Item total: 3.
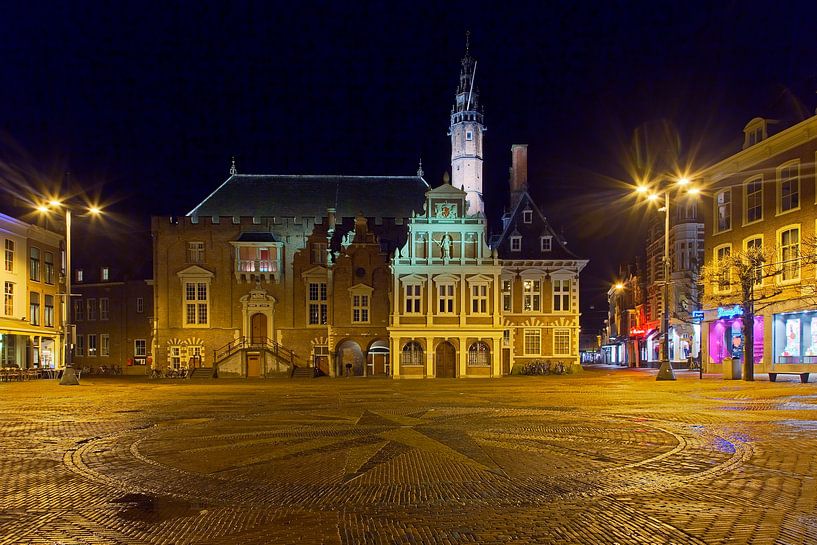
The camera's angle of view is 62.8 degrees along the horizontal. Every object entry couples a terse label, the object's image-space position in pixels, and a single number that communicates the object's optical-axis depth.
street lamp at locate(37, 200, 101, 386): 35.56
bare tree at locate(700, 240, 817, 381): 33.25
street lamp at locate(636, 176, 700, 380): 34.83
